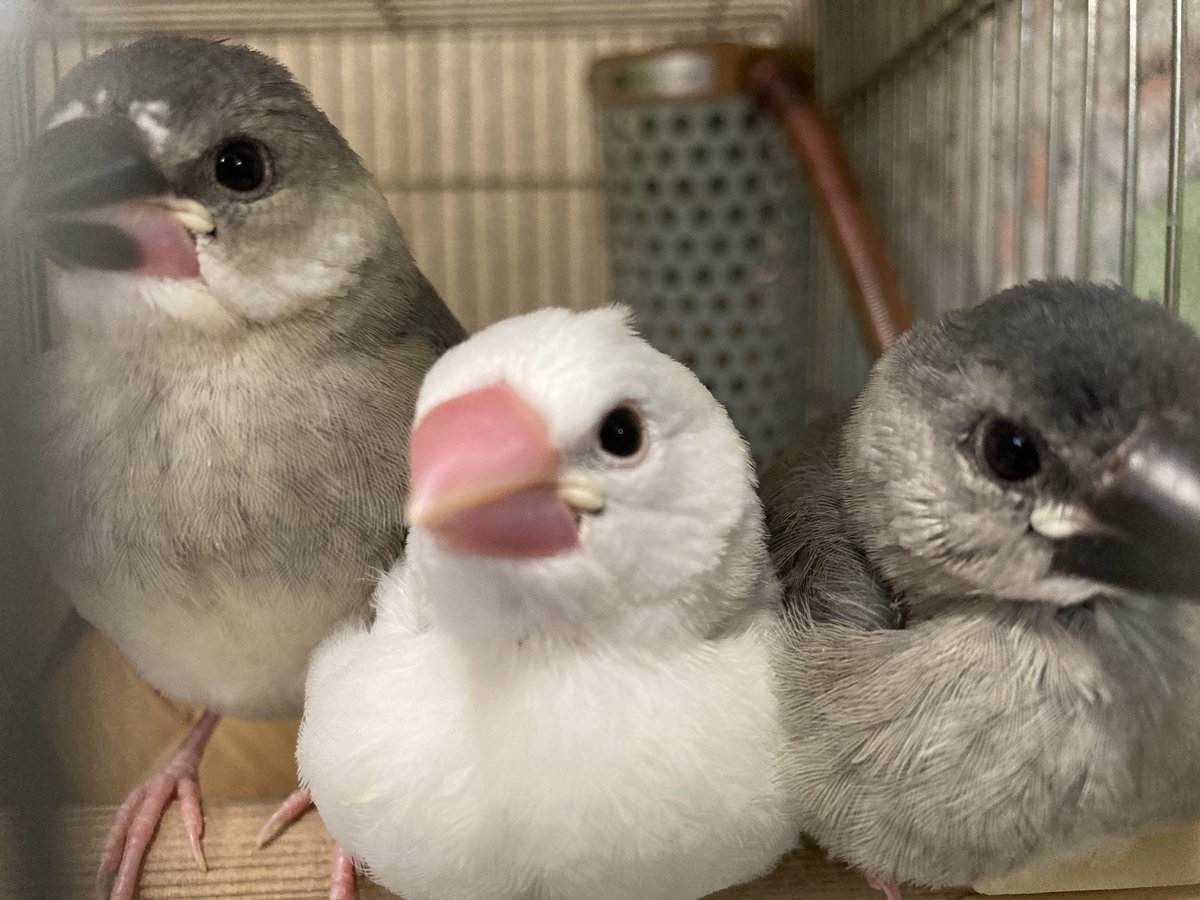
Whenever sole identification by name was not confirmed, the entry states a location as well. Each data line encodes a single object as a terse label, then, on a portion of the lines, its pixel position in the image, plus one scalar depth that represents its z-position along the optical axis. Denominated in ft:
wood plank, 0.36
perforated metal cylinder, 0.72
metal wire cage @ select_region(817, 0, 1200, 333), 0.43
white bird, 0.27
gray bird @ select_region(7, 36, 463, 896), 0.35
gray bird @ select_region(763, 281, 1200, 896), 0.28
